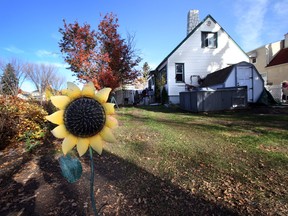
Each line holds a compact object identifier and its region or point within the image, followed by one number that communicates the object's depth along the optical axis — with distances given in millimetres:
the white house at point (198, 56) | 12264
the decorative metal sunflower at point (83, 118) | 897
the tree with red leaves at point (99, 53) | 11539
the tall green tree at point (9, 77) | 24694
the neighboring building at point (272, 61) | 16114
